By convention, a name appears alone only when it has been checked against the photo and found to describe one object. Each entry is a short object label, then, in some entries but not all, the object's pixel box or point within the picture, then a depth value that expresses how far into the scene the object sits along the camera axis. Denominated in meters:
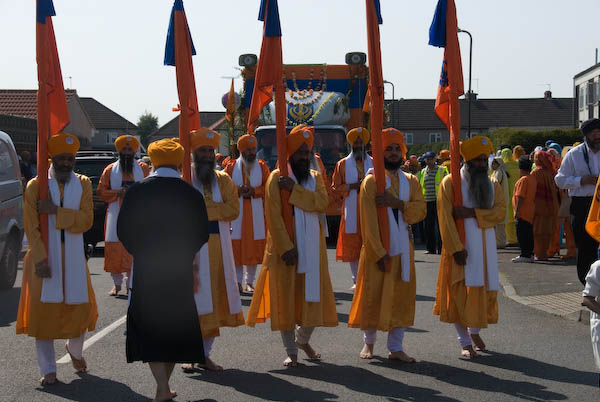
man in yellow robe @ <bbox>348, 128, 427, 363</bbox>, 8.03
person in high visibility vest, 18.33
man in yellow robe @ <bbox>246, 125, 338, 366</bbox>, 7.98
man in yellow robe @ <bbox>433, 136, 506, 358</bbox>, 8.19
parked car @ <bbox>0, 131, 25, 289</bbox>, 13.06
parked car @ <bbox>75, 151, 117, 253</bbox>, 17.70
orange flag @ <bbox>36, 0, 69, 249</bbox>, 8.17
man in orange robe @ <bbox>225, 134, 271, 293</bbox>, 12.41
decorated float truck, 18.70
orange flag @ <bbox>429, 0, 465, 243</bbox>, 8.65
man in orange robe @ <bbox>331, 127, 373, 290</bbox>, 11.70
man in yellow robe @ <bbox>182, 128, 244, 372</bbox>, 7.71
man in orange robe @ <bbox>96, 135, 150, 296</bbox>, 11.90
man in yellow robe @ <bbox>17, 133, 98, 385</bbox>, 7.52
